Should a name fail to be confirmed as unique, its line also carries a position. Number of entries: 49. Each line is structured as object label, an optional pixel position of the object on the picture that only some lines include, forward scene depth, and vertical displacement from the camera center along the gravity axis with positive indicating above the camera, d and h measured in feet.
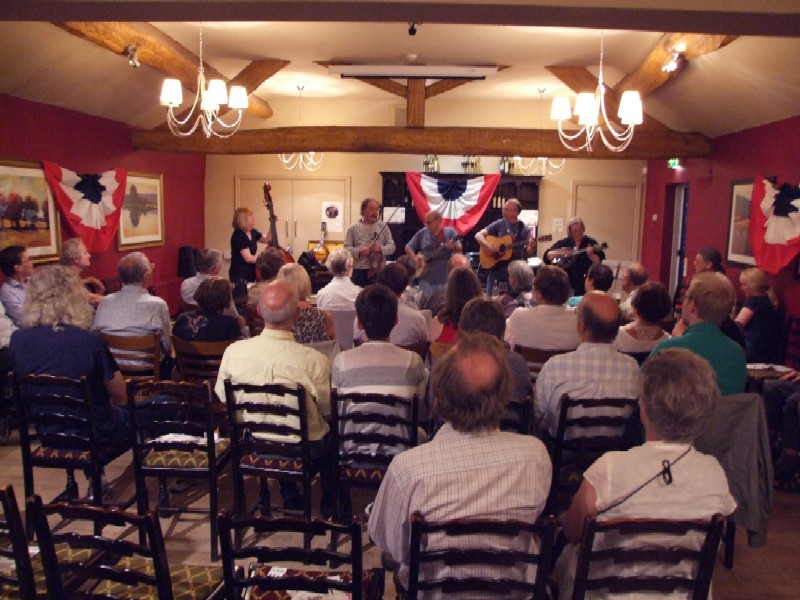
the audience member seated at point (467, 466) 5.59 -2.09
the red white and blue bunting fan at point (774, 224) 17.35 +0.12
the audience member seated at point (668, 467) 5.70 -2.09
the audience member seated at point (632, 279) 15.21 -1.25
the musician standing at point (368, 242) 21.75 -0.73
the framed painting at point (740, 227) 20.52 +0.02
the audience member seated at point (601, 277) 15.30 -1.20
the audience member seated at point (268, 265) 15.38 -1.08
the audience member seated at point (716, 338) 9.16 -1.55
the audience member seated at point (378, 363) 9.00 -1.95
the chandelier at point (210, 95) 16.30 +3.11
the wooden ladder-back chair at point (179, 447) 8.95 -3.25
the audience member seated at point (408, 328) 12.10 -1.96
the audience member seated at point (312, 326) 11.15 -1.81
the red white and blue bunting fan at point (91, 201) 19.80 +0.46
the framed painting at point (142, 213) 24.57 +0.11
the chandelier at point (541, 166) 31.48 +2.76
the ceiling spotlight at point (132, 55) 16.62 +4.06
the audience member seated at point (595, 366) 8.93 -1.92
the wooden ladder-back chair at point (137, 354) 11.54 -2.45
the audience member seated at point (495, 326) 9.33 -1.47
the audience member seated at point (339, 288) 14.61 -1.53
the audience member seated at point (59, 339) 9.57 -1.80
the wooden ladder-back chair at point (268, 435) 8.73 -3.01
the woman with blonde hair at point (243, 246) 22.25 -0.95
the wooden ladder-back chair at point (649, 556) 5.38 -2.78
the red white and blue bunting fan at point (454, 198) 30.30 +1.09
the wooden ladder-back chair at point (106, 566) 5.29 -2.96
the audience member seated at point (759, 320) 15.48 -2.16
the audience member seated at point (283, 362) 9.20 -2.00
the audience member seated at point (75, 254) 17.13 -1.04
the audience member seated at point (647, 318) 11.28 -1.60
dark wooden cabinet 31.40 +1.03
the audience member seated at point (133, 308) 12.78 -1.80
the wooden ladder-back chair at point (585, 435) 8.49 -2.86
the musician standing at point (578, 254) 22.41 -1.01
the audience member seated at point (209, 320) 11.55 -1.80
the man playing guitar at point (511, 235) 23.31 -0.48
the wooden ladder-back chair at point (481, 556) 5.25 -2.78
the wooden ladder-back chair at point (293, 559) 5.12 -2.73
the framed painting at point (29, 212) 17.20 +0.04
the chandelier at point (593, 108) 15.90 +2.99
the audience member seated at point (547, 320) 11.62 -1.71
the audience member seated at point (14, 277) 14.38 -1.44
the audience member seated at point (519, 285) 15.98 -1.50
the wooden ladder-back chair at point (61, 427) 8.95 -3.03
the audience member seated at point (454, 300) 11.70 -1.40
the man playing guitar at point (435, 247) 21.91 -0.83
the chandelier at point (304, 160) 32.17 +2.88
